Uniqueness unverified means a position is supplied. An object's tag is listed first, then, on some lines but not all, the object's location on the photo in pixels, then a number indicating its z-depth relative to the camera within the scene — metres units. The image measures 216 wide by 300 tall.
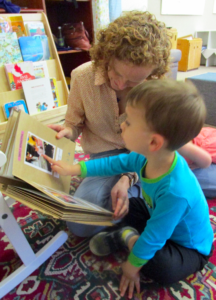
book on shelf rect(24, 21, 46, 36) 1.69
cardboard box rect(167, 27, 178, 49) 3.18
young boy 0.49
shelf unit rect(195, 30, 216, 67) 4.01
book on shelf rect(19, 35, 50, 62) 1.65
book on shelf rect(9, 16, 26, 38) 1.61
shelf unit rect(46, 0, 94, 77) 2.02
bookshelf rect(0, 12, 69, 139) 1.60
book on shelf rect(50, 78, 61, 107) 1.84
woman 0.65
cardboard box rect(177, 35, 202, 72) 3.52
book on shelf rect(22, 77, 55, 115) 1.69
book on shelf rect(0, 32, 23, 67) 1.55
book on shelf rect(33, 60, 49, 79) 1.74
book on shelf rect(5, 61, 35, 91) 1.59
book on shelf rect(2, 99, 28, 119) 1.61
